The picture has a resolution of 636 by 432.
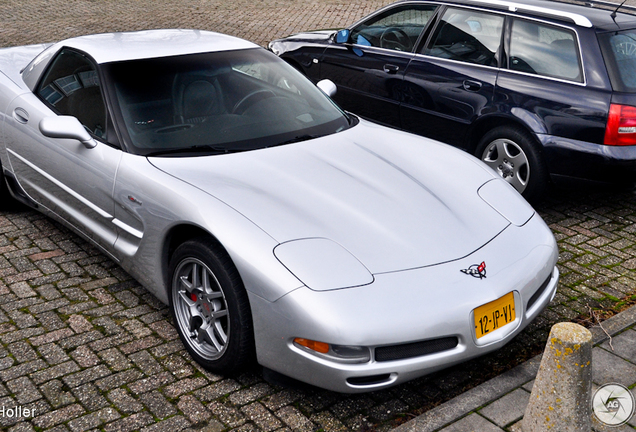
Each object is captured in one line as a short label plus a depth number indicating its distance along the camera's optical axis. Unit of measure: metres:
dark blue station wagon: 5.44
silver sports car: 3.12
